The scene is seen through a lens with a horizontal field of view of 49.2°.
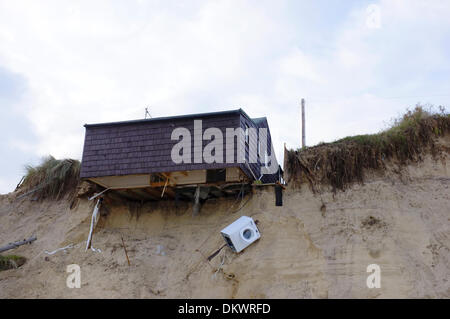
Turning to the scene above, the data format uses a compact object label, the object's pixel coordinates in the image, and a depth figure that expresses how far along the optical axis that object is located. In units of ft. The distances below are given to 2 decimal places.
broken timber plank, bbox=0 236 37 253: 43.17
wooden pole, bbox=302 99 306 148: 62.05
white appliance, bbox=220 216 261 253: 38.50
